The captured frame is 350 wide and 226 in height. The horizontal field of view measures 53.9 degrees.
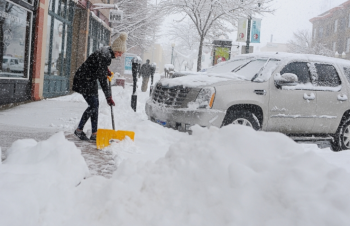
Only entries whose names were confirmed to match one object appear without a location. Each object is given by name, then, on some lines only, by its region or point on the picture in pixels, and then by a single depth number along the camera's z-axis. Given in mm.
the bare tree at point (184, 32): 45500
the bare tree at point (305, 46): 45031
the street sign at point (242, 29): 16297
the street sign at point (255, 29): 16578
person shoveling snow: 5363
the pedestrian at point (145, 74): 19397
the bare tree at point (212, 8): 16312
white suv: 5242
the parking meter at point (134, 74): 9188
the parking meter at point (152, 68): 16004
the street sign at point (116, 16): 16938
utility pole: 15320
